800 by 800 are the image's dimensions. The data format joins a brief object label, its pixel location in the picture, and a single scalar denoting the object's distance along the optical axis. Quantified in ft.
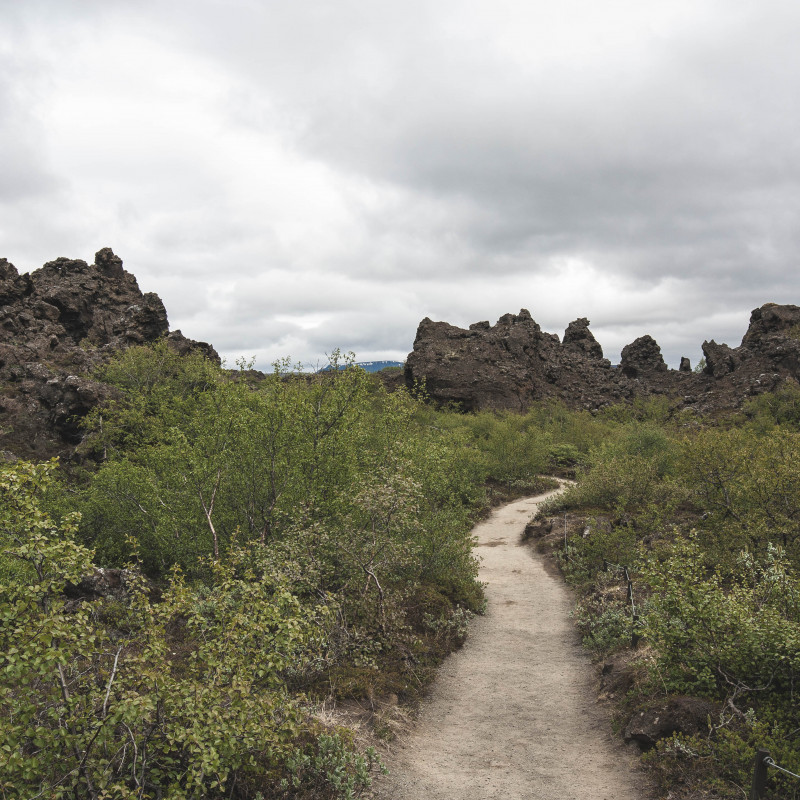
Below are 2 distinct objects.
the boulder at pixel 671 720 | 26.78
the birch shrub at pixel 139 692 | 16.31
